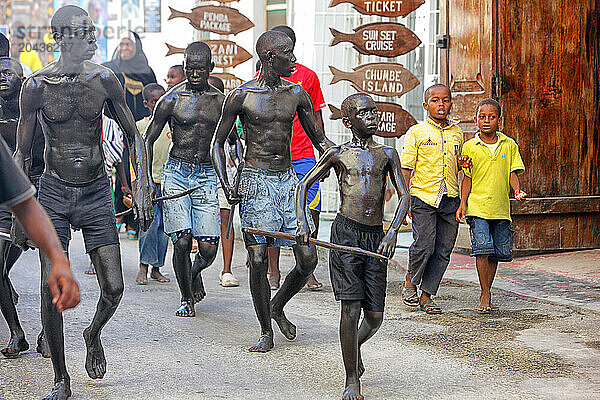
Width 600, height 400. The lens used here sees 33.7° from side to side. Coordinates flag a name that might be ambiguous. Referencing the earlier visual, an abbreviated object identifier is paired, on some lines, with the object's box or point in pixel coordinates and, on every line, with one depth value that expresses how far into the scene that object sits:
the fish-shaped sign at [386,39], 10.51
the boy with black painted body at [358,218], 5.37
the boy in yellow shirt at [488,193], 7.70
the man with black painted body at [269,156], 6.63
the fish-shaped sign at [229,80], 13.40
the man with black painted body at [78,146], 5.70
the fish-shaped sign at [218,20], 12.98
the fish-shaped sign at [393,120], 10.47
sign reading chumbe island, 10.69
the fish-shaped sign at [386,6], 10.51
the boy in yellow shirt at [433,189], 7.75
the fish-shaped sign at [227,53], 13.08
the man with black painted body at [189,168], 7.71
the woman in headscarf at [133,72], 13.81
